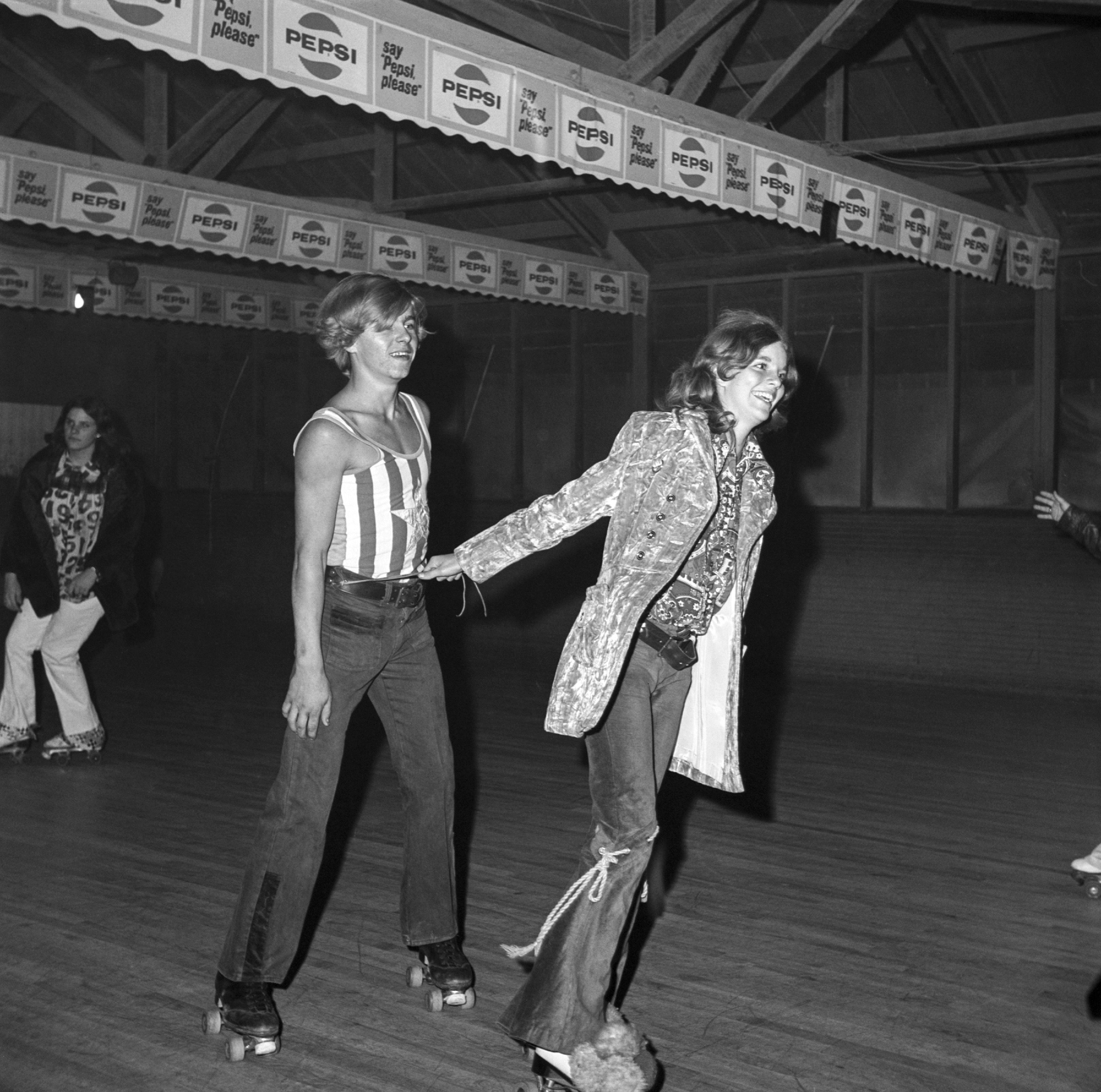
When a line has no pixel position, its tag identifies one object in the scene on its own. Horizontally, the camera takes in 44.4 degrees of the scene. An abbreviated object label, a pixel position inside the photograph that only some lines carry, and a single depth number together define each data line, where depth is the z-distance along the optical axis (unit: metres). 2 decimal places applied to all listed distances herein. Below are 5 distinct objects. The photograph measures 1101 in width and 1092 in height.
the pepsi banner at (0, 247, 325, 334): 10.71
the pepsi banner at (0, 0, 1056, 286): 5.30
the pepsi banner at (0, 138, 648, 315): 7.90
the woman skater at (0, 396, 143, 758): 6.67
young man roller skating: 3.25
